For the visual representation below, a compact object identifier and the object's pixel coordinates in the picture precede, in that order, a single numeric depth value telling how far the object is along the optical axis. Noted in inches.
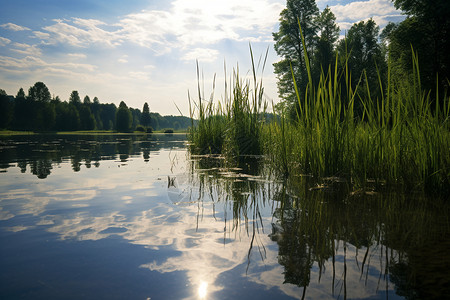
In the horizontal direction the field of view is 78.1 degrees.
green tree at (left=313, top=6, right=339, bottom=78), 965.8
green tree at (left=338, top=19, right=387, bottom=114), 1191.6
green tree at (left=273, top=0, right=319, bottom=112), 1071.0
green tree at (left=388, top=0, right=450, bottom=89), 522.3
